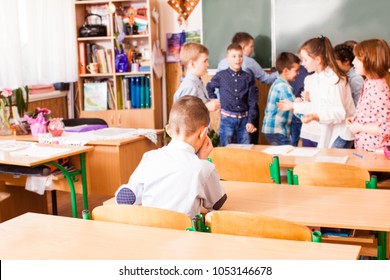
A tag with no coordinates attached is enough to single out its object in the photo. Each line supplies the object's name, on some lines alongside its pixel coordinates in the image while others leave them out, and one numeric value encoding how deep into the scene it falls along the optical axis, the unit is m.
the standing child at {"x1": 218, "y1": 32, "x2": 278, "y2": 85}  5.41
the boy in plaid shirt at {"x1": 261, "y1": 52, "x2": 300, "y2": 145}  4.69
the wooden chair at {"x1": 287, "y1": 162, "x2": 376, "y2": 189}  2.67
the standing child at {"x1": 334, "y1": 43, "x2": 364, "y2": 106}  4.46
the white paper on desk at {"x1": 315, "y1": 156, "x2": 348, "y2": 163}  3.20
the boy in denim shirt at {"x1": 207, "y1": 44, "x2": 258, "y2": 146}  4.86
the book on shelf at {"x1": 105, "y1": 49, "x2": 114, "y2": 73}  6.23
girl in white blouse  3.95
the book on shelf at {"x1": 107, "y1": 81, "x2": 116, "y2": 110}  6.32
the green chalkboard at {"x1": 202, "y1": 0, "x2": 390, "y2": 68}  5.45
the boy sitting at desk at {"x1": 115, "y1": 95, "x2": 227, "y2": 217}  2.17
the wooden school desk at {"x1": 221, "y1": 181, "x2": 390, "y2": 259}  2.05
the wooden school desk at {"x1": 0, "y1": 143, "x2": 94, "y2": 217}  3.45
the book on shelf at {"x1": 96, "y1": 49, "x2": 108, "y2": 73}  6.24
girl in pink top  3.46
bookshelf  6.15
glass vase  4.42
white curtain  5.17
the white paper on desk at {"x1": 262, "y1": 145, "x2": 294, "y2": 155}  3.52
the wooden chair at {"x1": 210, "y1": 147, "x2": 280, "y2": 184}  2.97
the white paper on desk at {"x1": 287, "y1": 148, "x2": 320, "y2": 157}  3.44
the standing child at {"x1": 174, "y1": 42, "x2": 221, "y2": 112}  4.39
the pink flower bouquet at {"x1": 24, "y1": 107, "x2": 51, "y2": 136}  4.37
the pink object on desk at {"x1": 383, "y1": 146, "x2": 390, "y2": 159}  3.23
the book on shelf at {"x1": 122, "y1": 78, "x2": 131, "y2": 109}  6.25
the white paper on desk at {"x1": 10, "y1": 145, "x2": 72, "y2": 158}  3.62
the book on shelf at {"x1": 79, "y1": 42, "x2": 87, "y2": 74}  6.26
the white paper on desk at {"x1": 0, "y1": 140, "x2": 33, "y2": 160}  3.74
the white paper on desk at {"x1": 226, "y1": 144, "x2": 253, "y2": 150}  3.73
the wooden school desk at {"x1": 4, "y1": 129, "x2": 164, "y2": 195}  4.03
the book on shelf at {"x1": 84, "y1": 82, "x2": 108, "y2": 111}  6.29
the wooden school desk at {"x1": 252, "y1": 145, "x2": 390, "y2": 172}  3.06
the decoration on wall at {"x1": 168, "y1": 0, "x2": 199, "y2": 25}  6.20
